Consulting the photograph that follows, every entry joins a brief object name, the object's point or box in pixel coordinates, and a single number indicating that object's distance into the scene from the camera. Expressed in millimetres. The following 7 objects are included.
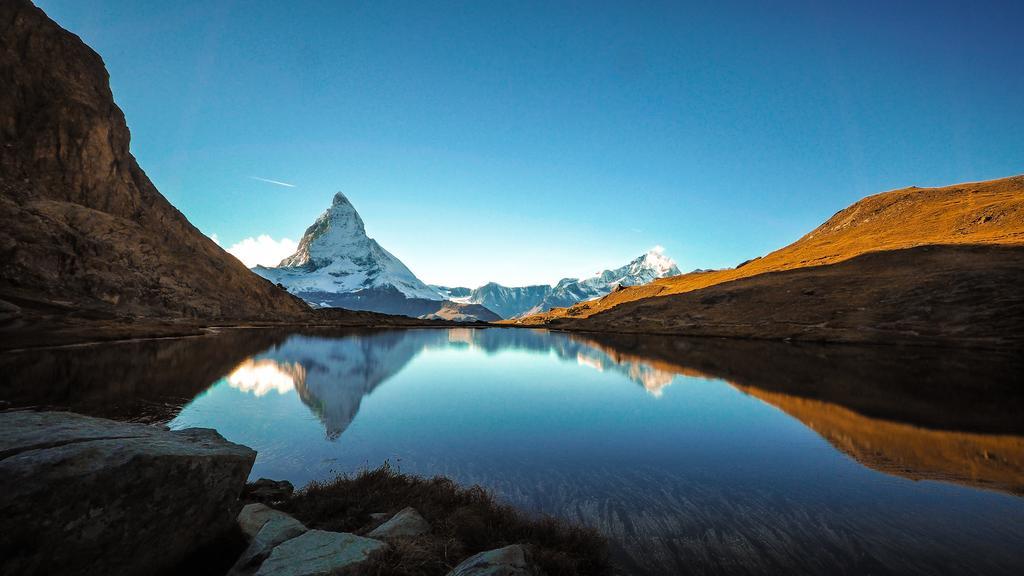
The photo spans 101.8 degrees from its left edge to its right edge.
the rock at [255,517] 9039
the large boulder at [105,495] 5758
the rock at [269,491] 12500
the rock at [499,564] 6668
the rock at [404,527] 8828
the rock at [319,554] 6660
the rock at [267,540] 7445
